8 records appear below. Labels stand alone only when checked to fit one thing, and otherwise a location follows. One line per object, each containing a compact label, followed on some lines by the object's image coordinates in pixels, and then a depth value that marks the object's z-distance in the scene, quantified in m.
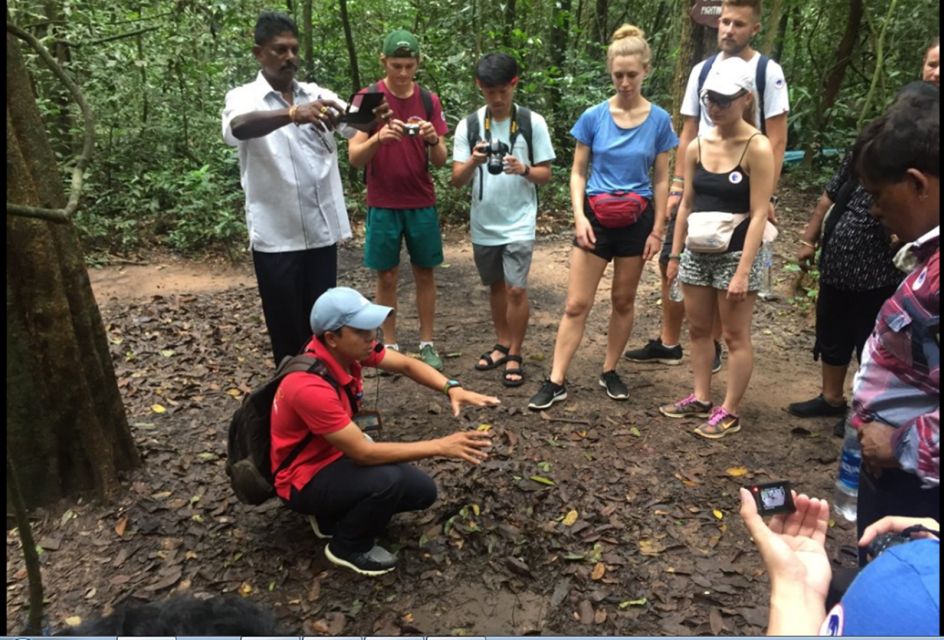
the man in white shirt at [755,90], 3.66
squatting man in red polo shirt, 2.68
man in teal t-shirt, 4.15
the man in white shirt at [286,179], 3.38
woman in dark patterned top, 3.29
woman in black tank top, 3.25
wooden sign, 4.63
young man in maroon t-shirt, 4.07
